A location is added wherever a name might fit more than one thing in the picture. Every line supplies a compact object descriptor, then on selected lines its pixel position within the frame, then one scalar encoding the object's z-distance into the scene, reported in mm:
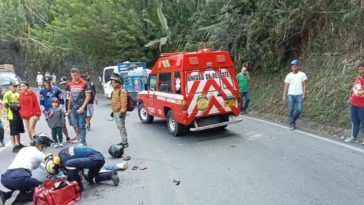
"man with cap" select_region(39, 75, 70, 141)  10328
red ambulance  9758
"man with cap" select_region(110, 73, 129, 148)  9195
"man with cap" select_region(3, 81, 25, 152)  9984
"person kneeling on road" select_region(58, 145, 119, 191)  6121
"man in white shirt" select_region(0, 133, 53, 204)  5844
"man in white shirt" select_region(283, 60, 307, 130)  10078
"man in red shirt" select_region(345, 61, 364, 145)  8123
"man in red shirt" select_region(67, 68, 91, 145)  9320
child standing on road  10102
